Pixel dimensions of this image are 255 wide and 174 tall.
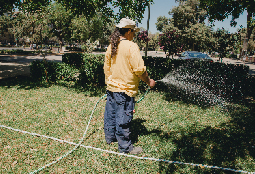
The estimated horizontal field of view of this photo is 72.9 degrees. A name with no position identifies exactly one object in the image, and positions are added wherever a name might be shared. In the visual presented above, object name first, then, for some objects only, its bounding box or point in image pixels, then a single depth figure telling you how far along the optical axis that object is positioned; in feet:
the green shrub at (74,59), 30.56
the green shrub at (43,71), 29.81
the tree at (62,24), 103.52
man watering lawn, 9.75
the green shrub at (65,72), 29.81
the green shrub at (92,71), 28.37
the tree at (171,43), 37.40
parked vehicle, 41.27
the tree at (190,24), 122.21
